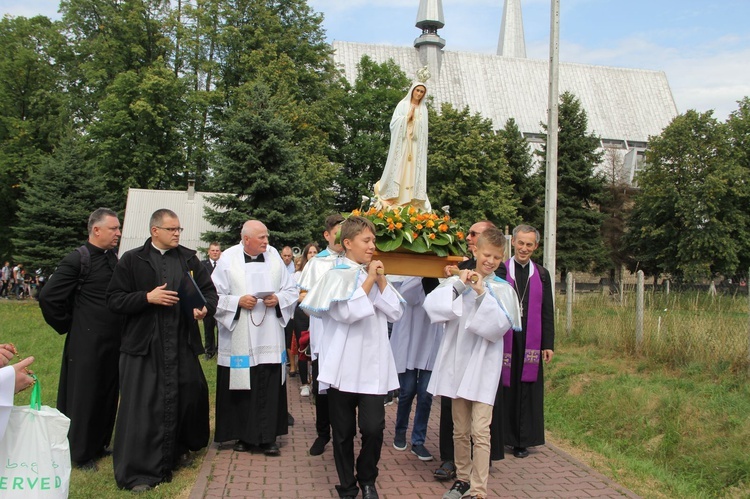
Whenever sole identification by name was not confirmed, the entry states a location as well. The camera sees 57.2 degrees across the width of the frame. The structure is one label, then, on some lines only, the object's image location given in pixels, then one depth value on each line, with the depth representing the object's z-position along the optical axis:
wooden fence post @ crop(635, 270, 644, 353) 10.22
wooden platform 5.82
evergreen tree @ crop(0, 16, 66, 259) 31.81
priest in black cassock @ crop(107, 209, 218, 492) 5.43
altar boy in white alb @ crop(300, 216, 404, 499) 4.90
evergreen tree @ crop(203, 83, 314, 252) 20.64
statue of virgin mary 8.11
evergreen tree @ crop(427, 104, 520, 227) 36.28
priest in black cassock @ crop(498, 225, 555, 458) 6.71
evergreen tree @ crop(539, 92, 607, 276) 38.44
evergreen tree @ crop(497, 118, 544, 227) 40.81
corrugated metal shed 28.55
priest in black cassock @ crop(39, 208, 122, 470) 5.93
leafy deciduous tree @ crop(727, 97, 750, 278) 35.41
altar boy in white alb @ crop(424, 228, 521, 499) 4.98
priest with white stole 6.41
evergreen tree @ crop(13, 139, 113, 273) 25.72
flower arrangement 5.74
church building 51.97
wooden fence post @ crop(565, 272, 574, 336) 12.55
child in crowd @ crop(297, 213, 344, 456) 5.58
